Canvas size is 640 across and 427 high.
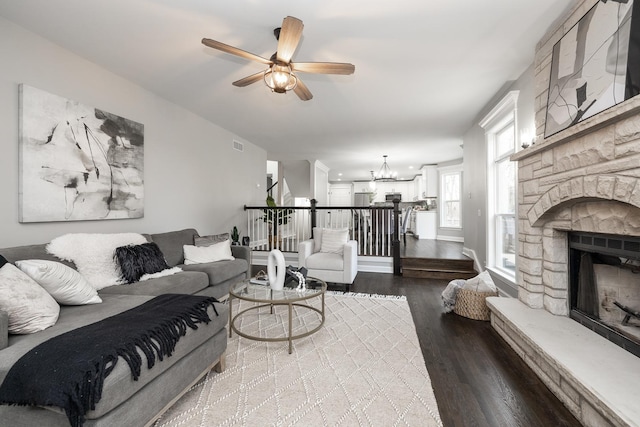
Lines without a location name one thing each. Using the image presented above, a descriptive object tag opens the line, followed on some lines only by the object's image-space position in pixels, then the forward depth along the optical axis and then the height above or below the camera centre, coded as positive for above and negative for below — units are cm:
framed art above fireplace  165 +100
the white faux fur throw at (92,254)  247 -36
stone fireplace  155 -21
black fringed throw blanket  115 -65
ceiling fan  212 +126
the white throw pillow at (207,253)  371 -52
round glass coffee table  240 -73
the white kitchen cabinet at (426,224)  877 -31
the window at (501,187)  366 +38
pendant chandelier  879 +158
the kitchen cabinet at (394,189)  1282 +113
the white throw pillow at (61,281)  186 -46
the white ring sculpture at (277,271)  278 -56
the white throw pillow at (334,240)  471 -44
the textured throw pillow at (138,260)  275 -47
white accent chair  425 -75
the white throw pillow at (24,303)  157 -51
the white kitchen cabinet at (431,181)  903 +105
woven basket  314 -101
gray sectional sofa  123 -80
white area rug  165 -117
